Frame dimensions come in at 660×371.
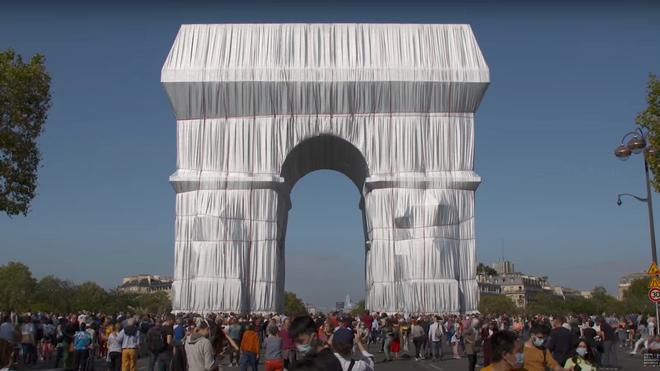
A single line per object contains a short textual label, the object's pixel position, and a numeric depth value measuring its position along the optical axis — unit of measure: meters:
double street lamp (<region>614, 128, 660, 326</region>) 19.70
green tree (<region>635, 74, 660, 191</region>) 24.06
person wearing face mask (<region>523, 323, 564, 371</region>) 7.82
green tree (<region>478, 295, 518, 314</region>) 93.50
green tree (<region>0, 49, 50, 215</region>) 23.73
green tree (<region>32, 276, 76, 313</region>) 71.25
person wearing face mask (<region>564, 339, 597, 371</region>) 9.62
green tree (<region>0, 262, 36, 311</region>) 71.50
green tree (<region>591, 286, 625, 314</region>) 90.50
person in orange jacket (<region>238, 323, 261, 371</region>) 14.88
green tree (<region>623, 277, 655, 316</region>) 79.24
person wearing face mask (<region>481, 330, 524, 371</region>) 5.90
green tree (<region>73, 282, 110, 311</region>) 72.44
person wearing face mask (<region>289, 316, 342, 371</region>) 6.48
